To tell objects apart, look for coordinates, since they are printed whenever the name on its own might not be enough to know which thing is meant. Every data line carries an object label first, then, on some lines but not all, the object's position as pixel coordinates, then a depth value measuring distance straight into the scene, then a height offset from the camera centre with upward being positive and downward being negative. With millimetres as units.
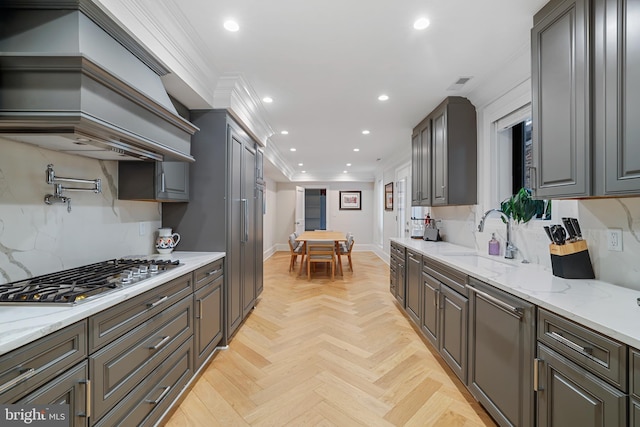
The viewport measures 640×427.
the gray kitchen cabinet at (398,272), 3336 -778
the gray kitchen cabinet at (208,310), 2057 -807
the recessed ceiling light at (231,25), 1817 +1308
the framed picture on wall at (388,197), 6784 +448
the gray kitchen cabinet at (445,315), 1917 -830
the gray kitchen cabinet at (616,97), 1156 +536
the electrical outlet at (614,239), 1492 -142
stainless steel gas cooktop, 1121 -352
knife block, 1584 -280
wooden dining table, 5398 -519
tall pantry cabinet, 2561 +119
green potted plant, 2111 +49
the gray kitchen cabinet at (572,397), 923 -704
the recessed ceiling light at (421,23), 1798 +1306
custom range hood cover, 1133 +605
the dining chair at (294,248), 5611 -743
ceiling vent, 2577 +1306
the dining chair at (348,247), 5656 -731
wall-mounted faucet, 1535 +150
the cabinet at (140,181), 2064 +251
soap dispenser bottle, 2510 -311
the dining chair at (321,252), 5164 -750
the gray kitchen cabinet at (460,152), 2947 +685
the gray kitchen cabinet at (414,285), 2781 -784
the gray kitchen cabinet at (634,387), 855 -565
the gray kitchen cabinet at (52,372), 834 -553
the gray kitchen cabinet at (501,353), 1304 -781
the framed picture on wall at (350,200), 9031 +462
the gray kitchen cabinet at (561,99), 1379 +652
